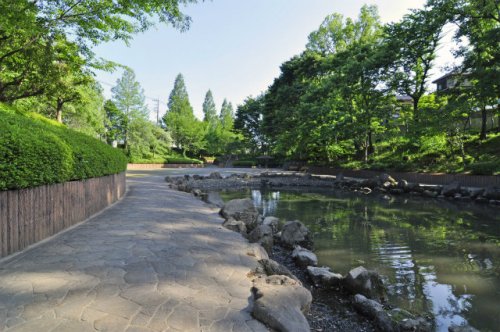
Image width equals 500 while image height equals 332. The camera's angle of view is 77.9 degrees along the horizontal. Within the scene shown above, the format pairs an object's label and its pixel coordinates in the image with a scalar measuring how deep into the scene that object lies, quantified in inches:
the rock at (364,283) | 178.7
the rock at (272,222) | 337.1
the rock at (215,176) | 928.3
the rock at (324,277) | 191.9
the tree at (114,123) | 1381.6
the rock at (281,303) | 109.9
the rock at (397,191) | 705.0
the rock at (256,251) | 194.5
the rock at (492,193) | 551.2
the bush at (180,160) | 1699.6
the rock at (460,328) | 142.8
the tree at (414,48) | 752.3
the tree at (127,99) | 1424.7
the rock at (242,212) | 315.6
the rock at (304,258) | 228.4
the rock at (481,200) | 565.3
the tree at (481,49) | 566.3
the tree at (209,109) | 2583.7
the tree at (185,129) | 1969.7
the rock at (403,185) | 705.9
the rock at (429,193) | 647.1
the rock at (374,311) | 147.6
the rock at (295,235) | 282.8
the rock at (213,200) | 446.5
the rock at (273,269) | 169.4
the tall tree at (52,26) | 277.7
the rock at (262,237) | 237.9
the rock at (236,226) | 266.9
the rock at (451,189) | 620.6
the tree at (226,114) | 2339.8
